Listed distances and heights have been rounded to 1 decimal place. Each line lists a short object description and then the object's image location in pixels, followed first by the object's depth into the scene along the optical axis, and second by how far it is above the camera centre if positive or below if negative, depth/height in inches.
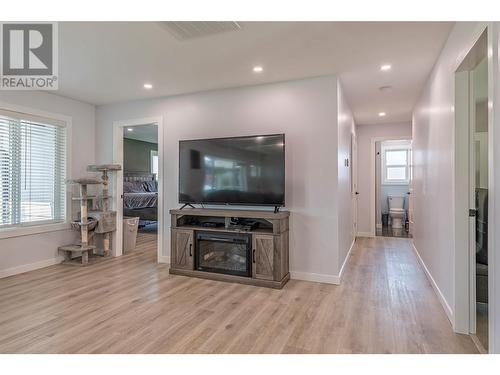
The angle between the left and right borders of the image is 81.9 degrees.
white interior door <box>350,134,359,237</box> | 211.3 +5.3
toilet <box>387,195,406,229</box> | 283.3 -21.3
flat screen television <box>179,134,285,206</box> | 132.1 +8.4
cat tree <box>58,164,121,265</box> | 165.8 -20.6
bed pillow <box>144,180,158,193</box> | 328.7 +1.6
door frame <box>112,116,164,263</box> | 179.5 +4.6
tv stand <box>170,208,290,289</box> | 126.3 -27.8
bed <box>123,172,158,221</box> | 263.7 -9.2
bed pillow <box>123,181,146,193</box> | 290.8 +0.3
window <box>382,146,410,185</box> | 307.3 +24.8
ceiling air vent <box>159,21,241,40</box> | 89.0 +50.9
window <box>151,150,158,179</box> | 374.9 +33.9
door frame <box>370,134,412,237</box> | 247.8 +4.7
